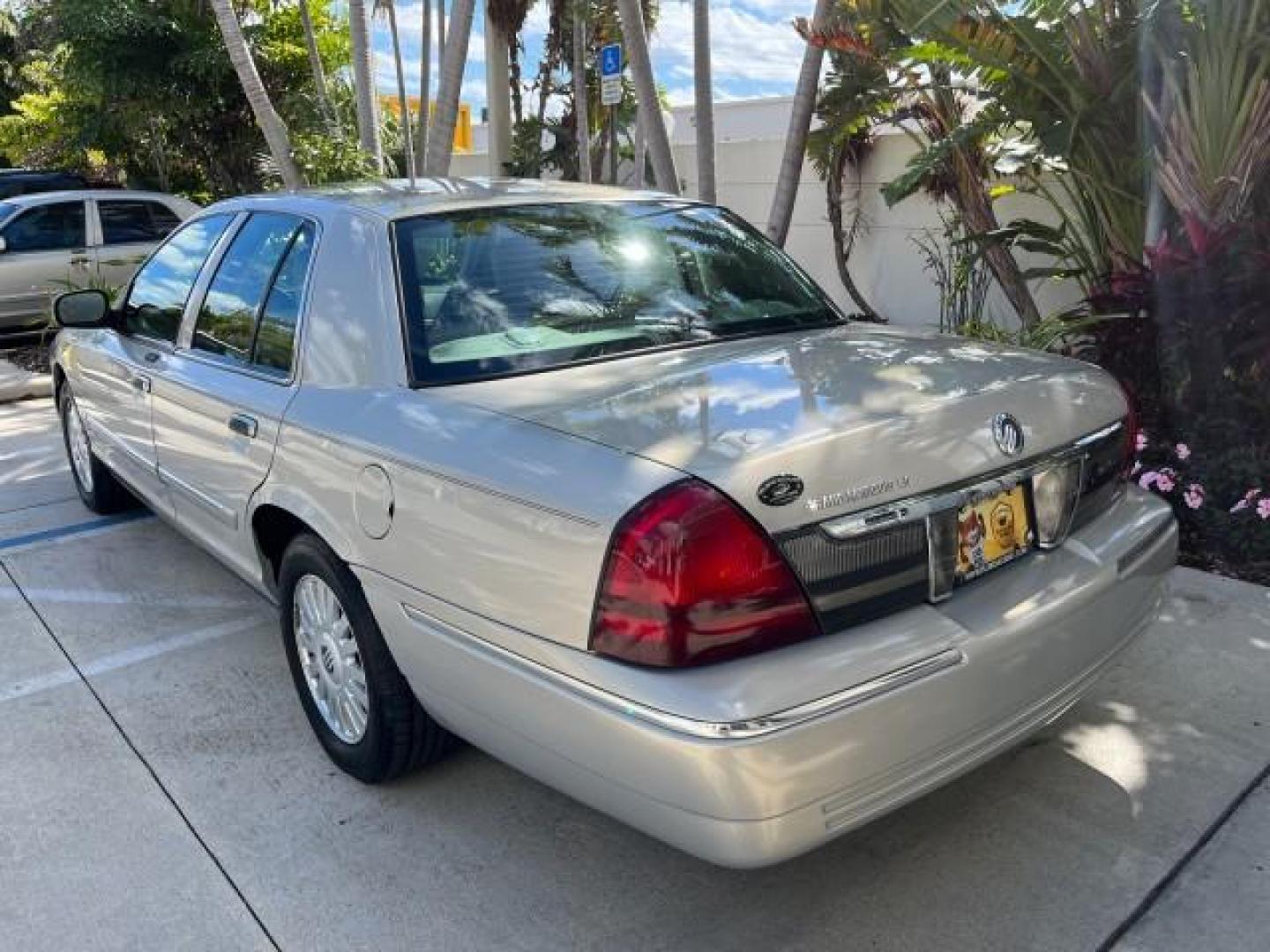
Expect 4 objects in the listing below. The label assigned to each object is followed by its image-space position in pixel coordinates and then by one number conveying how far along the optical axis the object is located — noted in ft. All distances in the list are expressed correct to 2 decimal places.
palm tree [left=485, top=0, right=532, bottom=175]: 46.16
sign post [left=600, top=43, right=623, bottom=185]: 28.09
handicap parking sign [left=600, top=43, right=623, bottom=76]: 28.99
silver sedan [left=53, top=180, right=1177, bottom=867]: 7.34
